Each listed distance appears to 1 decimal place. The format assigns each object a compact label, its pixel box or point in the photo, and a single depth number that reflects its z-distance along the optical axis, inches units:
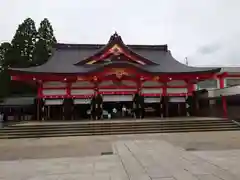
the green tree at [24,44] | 1090.8
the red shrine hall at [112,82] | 600.8
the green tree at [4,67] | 992.0
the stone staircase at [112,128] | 438.2
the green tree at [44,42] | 1120.8
